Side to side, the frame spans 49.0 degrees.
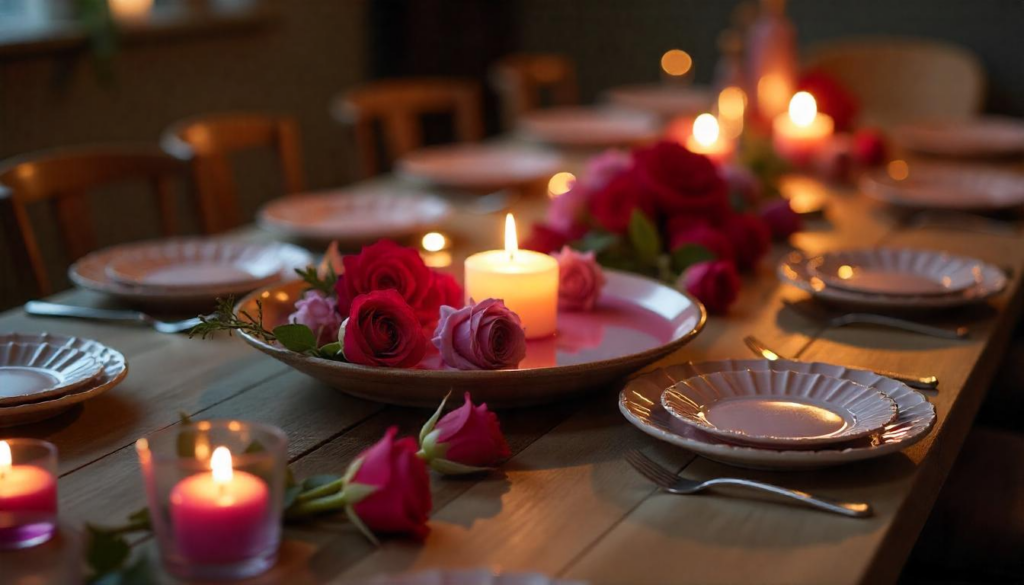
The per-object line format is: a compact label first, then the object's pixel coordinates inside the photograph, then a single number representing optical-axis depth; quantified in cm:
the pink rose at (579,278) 131
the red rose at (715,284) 138
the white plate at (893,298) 138
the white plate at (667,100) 311
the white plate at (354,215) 173
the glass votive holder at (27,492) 80
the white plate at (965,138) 252
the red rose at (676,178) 152
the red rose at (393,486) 81
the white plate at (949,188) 199
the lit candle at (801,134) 235
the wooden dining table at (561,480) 80
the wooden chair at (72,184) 165
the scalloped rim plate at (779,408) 95
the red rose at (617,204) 150
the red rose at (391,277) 108
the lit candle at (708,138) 212
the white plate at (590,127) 261
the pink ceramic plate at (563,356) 102
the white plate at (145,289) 140
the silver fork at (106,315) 136
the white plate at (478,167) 217
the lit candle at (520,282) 115
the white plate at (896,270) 147
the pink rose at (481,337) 102
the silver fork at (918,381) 116
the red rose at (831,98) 261
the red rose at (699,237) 148
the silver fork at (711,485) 87
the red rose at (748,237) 158
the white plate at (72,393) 102
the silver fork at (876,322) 133
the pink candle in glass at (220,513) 74
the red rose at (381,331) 101
